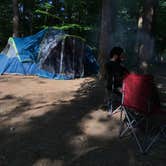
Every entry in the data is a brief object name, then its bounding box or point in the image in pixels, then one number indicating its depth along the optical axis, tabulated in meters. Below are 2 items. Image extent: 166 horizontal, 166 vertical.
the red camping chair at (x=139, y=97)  2.43
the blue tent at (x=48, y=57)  6.72
